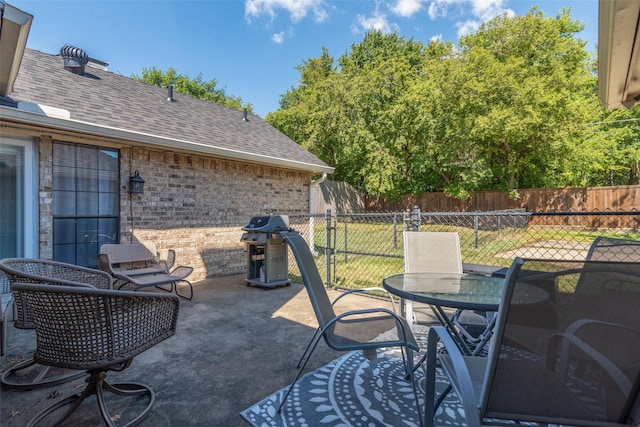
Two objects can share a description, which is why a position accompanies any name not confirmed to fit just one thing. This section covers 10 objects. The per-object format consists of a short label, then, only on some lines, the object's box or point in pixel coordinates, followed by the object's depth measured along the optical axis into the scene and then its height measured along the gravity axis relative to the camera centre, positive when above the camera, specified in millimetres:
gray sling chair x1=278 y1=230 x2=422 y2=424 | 2129 -832
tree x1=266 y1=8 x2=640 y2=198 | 13562 +4322
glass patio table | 1978 -595
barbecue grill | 5496 -829
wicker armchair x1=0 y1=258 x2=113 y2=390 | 2441 -904
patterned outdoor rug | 2086 -1377
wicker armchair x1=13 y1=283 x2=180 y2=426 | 1738 -728
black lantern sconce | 5258 +298
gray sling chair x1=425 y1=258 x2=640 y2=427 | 1124 -522
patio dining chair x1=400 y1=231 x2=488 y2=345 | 3227 -477
